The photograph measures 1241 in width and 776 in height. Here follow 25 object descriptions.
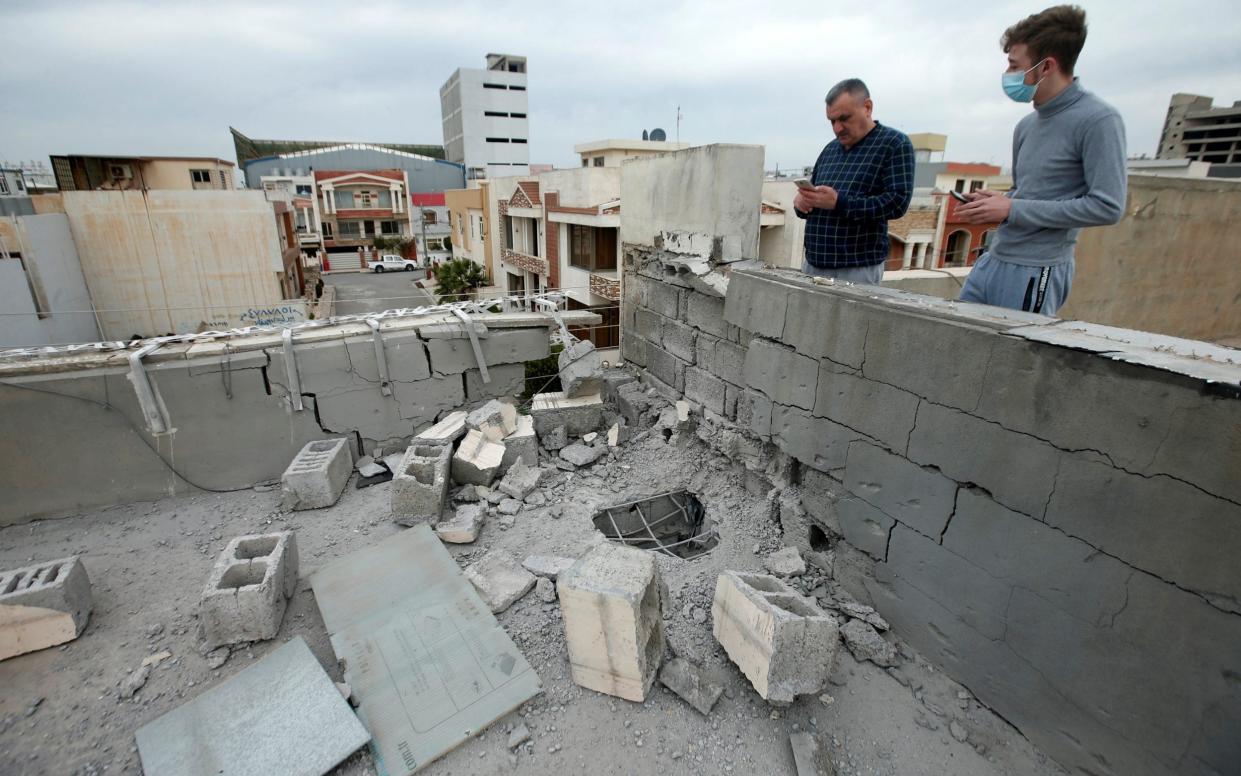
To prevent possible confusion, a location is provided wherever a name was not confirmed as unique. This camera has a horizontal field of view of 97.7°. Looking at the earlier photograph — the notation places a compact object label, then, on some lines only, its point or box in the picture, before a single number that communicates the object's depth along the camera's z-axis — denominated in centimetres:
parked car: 3778
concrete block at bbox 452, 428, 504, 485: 407
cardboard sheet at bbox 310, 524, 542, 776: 237
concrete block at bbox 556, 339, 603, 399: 491
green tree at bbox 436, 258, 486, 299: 2459
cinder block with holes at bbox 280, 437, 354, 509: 396
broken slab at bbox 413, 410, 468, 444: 423
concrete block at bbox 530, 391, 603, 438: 475
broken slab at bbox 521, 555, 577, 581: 322
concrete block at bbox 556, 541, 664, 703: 236
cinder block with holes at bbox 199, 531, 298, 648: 276
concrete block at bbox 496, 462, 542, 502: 405
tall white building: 5147
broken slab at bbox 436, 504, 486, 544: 355
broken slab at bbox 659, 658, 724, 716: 242
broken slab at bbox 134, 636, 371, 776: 221
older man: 325
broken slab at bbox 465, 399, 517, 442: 440
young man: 226
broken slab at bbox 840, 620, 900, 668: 265
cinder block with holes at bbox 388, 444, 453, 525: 372
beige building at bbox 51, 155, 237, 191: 1834
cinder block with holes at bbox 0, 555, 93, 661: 273
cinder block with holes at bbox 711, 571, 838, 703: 231
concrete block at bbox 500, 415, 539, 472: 437
